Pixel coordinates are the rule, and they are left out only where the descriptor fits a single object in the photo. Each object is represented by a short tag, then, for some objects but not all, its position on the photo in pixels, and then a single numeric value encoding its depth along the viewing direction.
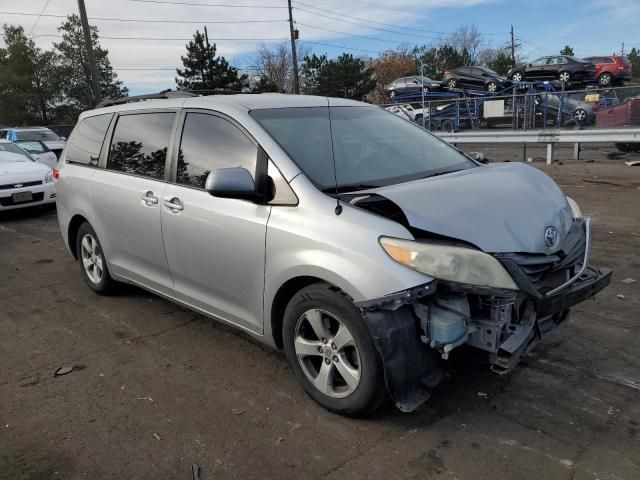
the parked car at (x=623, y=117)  14.54
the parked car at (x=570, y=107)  16.03
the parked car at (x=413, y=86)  27.79
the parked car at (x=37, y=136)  16.87
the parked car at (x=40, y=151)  14.04
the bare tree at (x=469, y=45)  77.95
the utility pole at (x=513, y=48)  70.69
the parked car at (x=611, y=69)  22.98
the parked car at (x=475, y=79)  25.22
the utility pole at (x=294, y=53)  38.32
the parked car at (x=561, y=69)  23.19
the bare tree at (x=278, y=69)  64.94
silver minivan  2.73
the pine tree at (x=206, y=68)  44.75
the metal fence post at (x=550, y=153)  13.95
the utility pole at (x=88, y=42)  22.88
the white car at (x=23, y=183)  9.84
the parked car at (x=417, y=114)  21.40
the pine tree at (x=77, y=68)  53.66
